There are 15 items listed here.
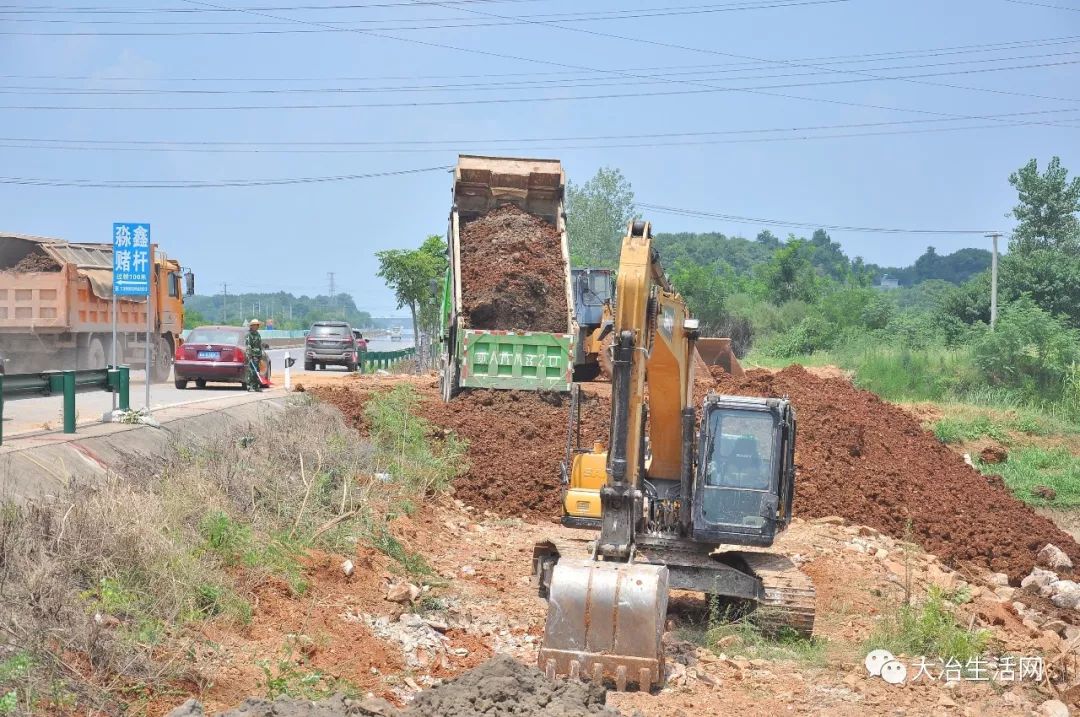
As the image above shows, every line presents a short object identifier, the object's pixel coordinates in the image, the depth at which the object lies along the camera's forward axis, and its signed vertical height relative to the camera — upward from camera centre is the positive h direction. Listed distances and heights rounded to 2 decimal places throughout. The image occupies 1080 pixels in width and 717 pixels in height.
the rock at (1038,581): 15.16 -3.07
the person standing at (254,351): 28.50 -1.10
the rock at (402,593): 10.96 -2.52
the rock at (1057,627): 12.69 -3.06
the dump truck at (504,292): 22.66 +0.36
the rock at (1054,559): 16.48 -3.05
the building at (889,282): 182.62 +6.39
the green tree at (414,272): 58.67 +1.74
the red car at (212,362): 29.20 -1.39
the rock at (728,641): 10.89 -2.81
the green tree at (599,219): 97.06 +7.57
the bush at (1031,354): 34.84 -0.73
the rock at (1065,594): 14.41 -3.08
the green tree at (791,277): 74.12 +2.65
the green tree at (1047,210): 70.69 +6.86
